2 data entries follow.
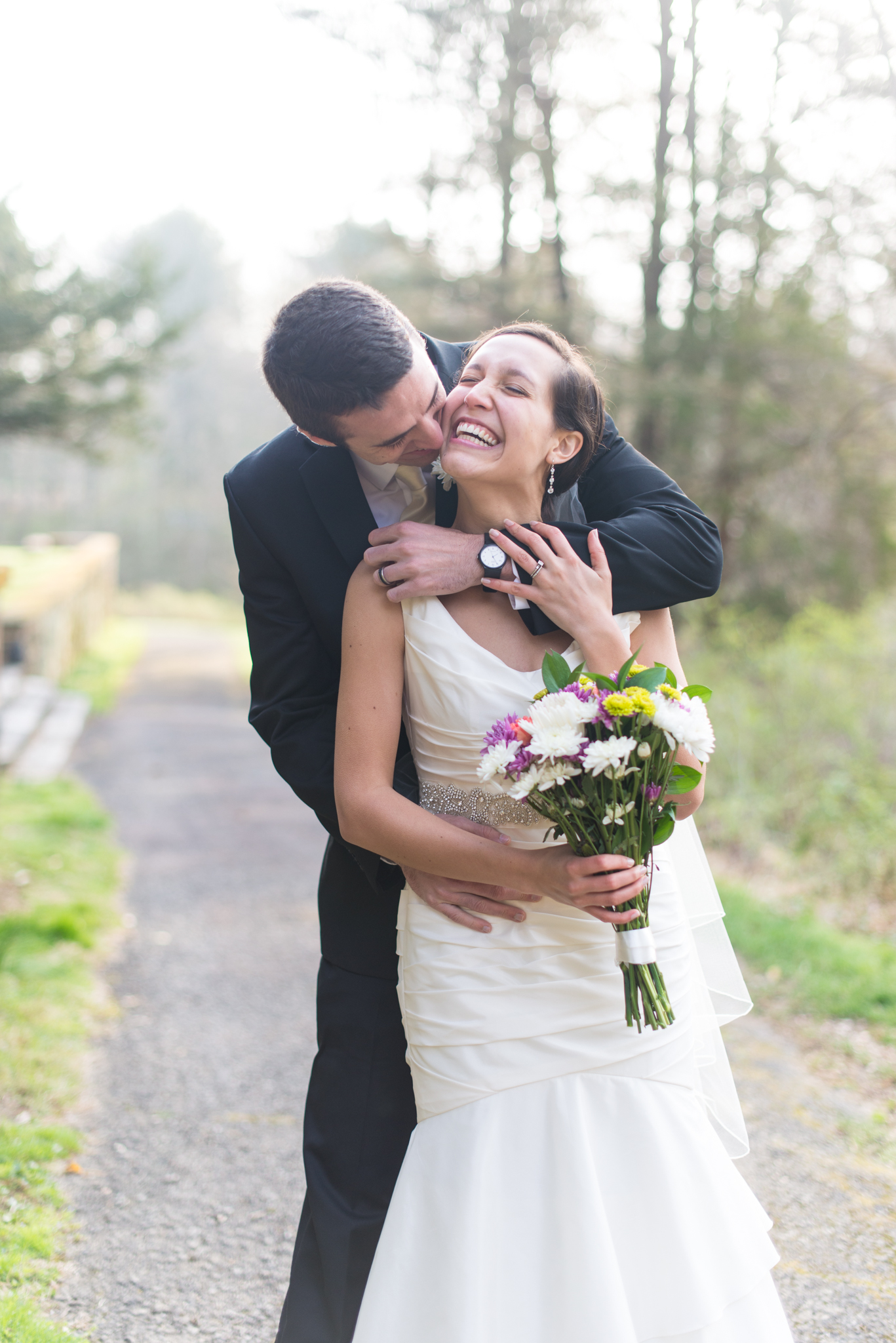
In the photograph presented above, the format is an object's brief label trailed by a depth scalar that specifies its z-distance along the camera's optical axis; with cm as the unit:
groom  213
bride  185
